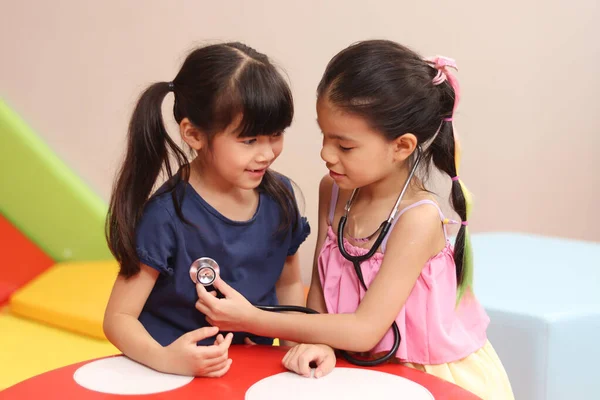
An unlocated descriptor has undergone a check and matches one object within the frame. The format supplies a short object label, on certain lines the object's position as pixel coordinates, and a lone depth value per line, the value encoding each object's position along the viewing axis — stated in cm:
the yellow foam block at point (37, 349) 182
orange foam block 239
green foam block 246
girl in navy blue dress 115
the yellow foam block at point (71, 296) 206
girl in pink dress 115
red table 100
